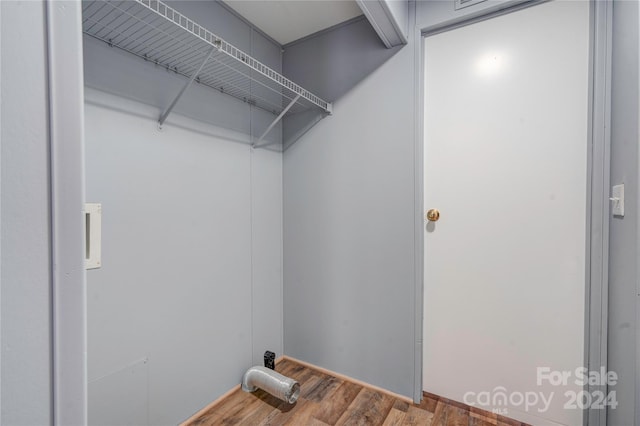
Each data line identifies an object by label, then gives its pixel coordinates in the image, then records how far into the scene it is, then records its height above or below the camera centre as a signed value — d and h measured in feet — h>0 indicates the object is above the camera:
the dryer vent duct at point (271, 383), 4.77 -3.09
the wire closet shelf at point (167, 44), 3.36 +2.27
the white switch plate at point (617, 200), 3.43 +0.12
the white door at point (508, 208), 4.10 +0.02
